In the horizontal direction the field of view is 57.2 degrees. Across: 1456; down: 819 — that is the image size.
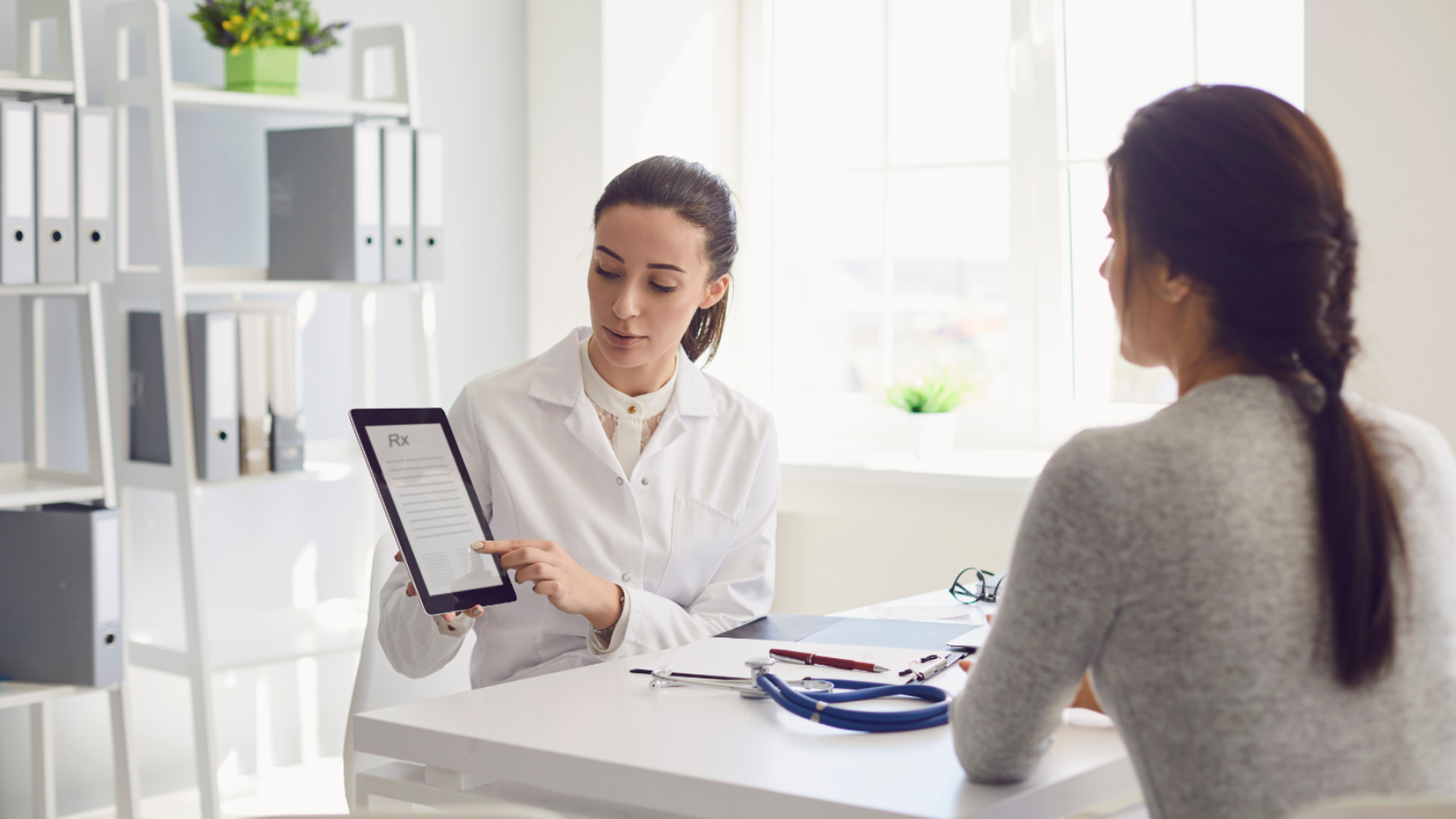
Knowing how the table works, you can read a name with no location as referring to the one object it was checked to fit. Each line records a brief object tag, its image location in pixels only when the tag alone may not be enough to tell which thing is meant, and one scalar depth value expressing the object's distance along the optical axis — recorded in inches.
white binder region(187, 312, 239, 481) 102.0
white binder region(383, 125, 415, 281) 115.0
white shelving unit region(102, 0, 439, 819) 102.3
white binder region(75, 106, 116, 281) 95.3
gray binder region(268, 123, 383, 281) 112.0
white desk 41.1
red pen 56.2
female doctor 70.6
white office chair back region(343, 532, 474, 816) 74.4
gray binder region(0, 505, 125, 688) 93.7
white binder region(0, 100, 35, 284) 90.8
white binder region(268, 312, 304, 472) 107.8
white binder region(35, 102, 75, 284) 93.2
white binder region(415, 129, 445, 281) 117.5
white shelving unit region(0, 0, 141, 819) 94.4
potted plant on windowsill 129.6
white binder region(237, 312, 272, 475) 105.5
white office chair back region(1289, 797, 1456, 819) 29.1
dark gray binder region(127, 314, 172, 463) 104.9
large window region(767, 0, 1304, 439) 125.3
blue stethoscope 47.7
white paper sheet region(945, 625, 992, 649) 61.3
